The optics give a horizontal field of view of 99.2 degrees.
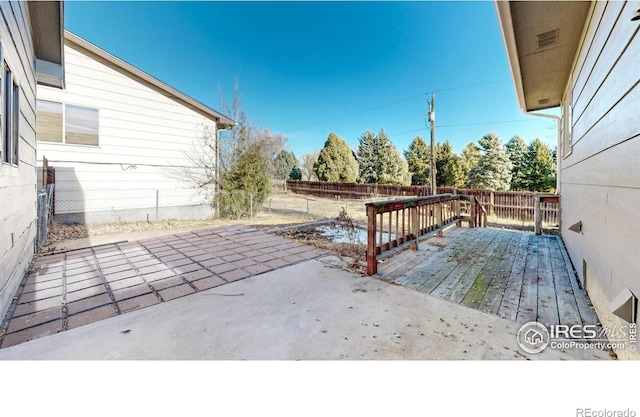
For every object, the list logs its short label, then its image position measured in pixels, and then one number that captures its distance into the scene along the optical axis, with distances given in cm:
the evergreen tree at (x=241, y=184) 816
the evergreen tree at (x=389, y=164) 2231
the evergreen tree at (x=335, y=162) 2308
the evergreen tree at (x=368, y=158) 2283
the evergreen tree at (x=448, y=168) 1942
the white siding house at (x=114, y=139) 621
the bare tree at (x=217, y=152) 834
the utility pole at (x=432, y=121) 1296
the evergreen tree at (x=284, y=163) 2816
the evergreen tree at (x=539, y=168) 1645
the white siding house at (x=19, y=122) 226
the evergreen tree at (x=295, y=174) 2873
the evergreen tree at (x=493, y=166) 1792
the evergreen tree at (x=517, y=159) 1738
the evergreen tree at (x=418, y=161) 2267
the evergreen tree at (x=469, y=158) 1942
